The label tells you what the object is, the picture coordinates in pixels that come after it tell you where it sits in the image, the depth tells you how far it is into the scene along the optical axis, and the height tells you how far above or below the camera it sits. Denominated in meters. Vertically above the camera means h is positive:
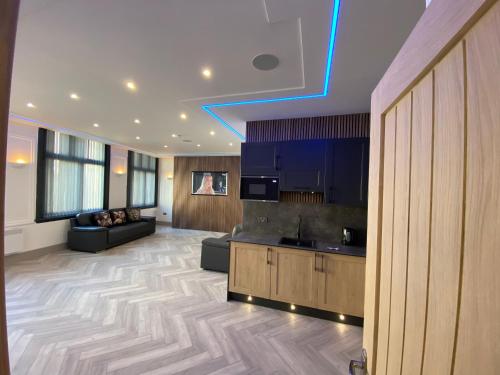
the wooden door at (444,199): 0.35 -0.01
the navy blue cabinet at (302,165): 2.95 +0.35
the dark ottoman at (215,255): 3.99 -1.35
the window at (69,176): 4.59 +0.12
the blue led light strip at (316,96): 1.42 +1.17
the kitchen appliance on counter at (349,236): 2.88 -0.64
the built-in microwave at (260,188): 3.16 -0.01
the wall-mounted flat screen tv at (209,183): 7.52 +0.10
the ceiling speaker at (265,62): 1.88 +1.19
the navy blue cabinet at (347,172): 2.74 +0.26
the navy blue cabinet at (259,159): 3.16 +0.44
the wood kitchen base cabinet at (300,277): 2.52 -1.15
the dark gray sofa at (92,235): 4.88 -1.31
